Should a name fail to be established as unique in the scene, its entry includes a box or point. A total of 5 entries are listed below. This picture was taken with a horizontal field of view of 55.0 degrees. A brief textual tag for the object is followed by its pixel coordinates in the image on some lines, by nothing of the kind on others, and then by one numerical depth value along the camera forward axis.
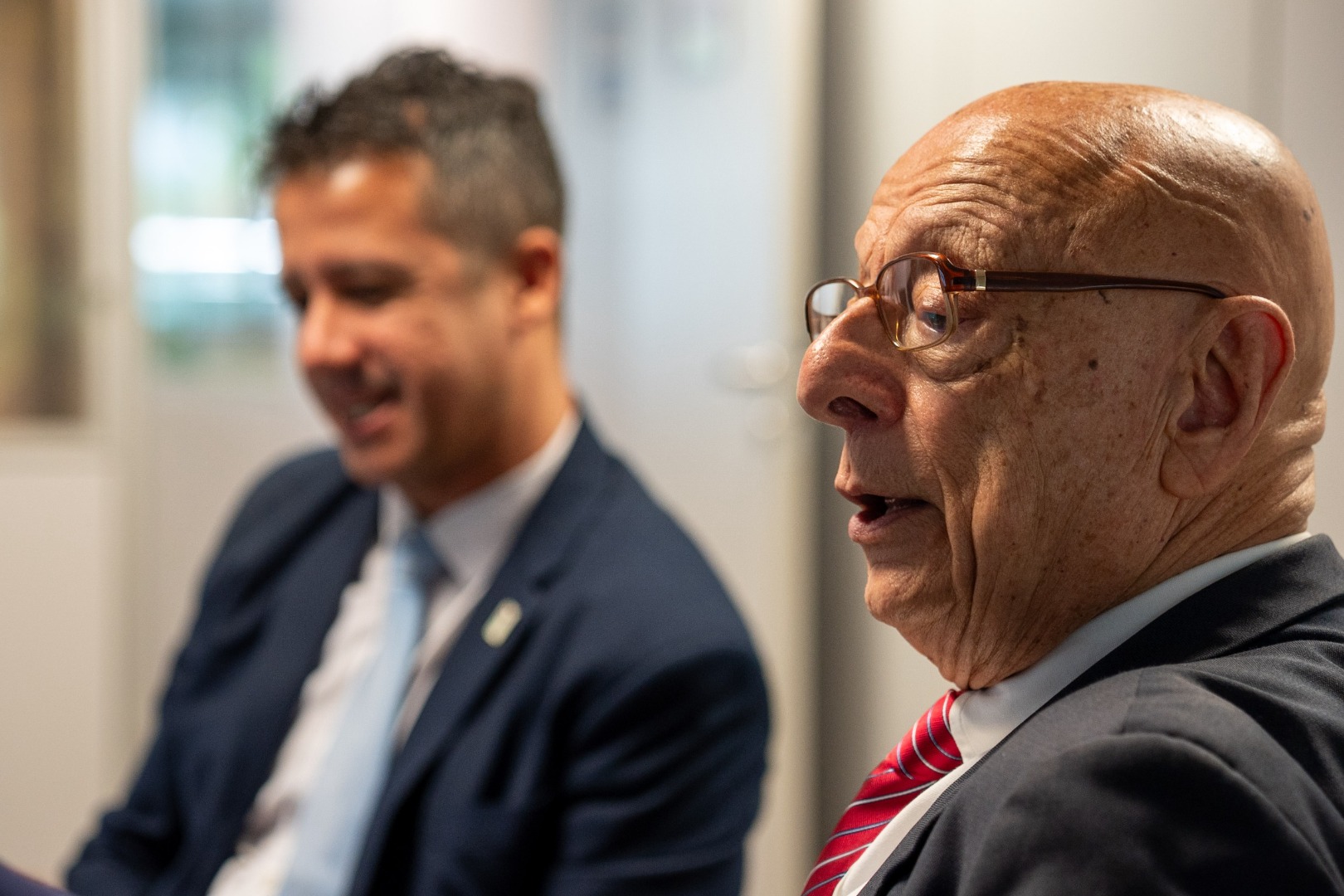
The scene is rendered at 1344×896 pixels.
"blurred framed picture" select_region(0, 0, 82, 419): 2.71
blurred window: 2.73
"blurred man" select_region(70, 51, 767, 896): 1.26
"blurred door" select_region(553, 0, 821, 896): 2.38
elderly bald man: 0.66
